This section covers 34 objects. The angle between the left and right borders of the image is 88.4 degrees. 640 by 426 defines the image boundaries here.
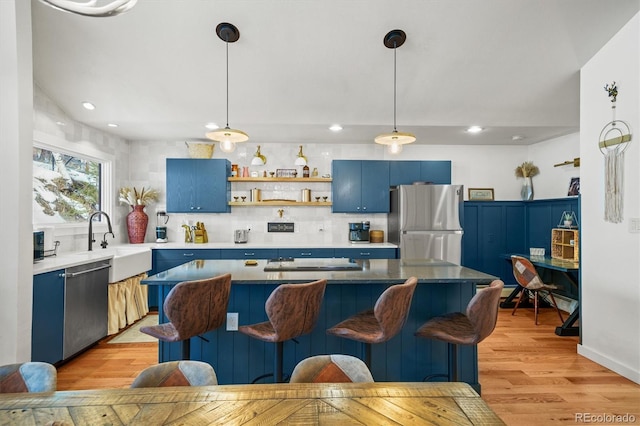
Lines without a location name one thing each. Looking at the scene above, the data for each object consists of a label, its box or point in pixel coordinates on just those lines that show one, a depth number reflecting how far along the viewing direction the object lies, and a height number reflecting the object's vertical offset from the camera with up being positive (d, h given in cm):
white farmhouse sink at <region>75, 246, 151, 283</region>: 346 -53
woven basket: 486 +94
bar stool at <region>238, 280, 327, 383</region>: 184 -58
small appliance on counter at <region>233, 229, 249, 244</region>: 502 -36
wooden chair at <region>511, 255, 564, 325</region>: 391 -78
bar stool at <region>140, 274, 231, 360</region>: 183 -55
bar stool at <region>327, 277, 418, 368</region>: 186 -63
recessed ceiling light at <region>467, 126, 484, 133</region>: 417 +109
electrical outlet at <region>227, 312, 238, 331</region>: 235 -78
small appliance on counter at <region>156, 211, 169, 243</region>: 489 -19
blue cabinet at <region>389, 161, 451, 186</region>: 497 +62
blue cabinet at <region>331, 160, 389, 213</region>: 492 +39
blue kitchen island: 236 -92
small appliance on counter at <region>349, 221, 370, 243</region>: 504 -31
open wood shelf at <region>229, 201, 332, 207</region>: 492 +15
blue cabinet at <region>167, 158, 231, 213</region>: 476 +41
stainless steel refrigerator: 458 -13
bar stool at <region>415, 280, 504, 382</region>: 194 -73
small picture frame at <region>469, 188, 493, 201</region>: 534 +30
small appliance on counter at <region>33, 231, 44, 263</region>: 282 -27
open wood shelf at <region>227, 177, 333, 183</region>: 491 +51
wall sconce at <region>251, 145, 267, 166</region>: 445 +80
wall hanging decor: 272 +45
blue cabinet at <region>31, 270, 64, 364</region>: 254 -83
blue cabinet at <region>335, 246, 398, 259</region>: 462 -56
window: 348 +36
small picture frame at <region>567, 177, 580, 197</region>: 446 +35
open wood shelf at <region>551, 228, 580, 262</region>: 411 -40
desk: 355 -72
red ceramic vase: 482 -15
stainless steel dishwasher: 286 -86
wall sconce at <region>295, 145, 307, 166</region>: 492 +79
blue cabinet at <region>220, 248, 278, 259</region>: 455 -55
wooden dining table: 95 -59
